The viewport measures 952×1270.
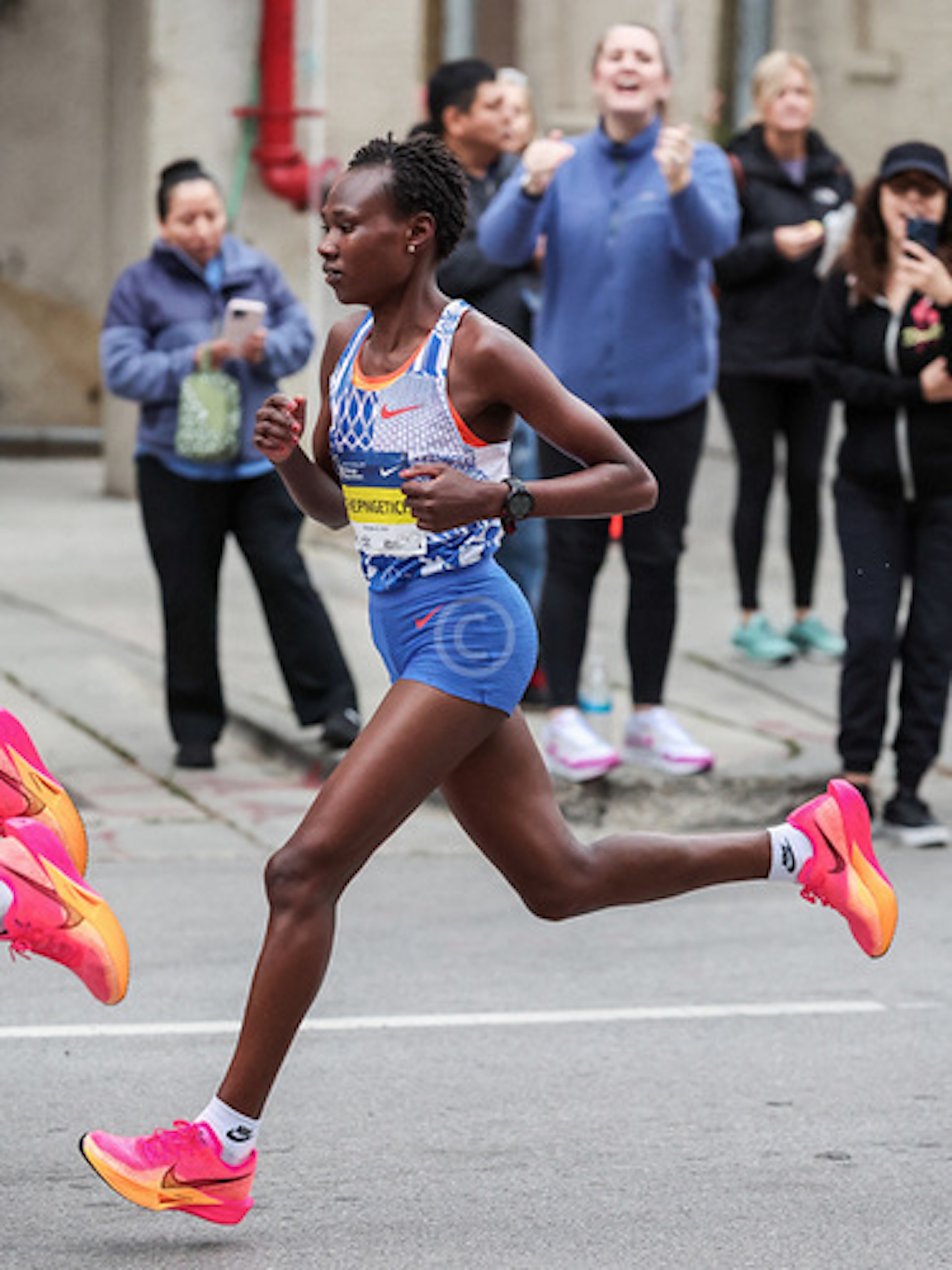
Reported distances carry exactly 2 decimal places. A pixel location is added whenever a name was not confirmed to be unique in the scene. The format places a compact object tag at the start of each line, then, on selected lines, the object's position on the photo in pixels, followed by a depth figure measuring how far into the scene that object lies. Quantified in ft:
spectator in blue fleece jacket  55.47
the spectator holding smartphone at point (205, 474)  57.82
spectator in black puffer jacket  70.74
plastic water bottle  59.47
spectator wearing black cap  54.49
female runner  30.89
